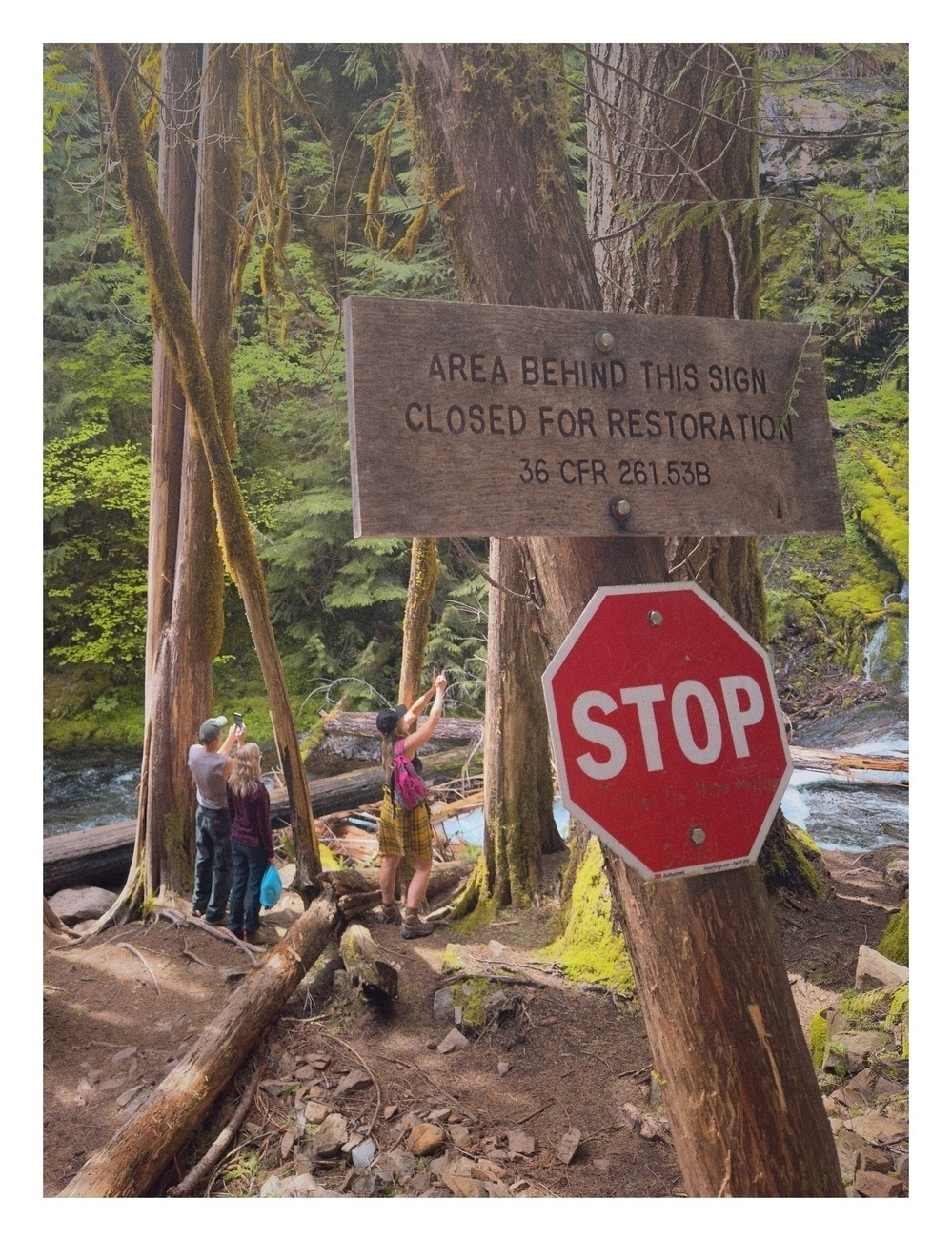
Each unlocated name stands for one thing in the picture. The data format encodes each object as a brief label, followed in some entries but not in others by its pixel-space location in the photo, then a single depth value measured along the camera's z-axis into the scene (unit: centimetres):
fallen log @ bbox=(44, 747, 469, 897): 574
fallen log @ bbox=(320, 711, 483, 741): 789
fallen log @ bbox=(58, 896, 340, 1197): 283
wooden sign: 136
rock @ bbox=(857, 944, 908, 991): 344
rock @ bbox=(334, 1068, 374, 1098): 340
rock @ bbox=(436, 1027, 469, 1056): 361
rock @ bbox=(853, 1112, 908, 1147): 278
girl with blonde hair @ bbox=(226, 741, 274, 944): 476
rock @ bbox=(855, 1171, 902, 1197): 254
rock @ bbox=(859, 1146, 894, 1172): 264
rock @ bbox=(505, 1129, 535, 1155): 300
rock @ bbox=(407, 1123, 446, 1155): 305
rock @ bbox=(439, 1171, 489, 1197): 281
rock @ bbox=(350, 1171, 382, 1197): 291
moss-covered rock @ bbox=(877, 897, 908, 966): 364
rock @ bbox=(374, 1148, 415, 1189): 298
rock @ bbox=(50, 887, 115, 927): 551
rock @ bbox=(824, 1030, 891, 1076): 310
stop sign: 141
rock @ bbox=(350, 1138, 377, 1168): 304
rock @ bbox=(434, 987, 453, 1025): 382
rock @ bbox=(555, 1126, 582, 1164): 292
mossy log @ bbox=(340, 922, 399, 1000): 388
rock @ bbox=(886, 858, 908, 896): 470
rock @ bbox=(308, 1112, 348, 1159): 308
